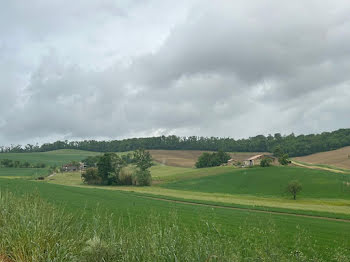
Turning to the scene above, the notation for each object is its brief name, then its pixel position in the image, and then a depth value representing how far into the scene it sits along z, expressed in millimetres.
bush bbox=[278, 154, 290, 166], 106838
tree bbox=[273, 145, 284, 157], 127812
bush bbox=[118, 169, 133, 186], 98600
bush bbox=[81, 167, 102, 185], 99250
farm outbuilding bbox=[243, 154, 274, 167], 118031
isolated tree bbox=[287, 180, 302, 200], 62719
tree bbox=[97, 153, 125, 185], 98738
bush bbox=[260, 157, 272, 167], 106375
